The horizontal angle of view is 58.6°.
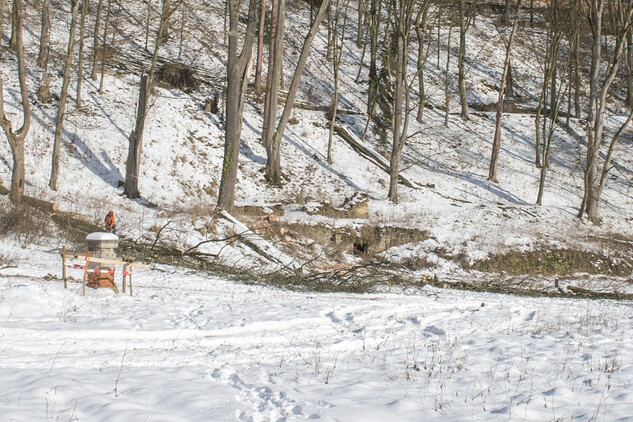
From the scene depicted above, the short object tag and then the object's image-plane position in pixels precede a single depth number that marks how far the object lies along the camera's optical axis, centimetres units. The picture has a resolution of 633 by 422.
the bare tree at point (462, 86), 3153
